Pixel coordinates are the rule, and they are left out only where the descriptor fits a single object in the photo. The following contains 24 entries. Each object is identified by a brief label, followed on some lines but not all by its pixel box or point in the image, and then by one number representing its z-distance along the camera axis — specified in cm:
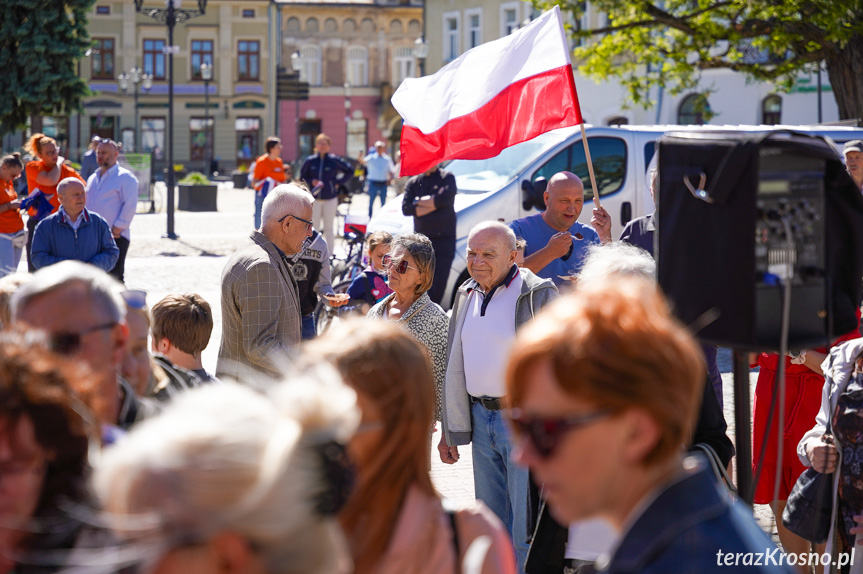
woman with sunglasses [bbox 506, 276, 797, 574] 198
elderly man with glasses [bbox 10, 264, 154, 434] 277
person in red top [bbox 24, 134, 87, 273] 1202
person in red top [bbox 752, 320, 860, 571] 511
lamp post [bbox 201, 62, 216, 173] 5884
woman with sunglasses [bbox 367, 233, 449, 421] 564
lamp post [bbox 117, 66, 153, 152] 4792
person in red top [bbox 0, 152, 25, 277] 1163
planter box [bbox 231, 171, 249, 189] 4788
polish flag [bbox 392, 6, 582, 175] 657
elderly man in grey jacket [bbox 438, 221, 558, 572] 511
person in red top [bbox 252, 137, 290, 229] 1803
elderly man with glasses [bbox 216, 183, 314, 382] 531
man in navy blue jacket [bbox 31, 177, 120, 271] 861
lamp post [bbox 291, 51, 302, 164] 4923
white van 1123
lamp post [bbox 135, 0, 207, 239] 2184
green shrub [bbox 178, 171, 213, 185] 3298
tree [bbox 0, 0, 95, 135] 3800
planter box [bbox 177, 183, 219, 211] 3188
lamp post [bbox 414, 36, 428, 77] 3666
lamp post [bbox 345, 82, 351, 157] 6456
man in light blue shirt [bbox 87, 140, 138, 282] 1138
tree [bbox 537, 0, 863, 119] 1827
